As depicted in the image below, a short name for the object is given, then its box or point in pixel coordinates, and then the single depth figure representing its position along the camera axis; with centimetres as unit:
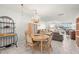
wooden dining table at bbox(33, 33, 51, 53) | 110
